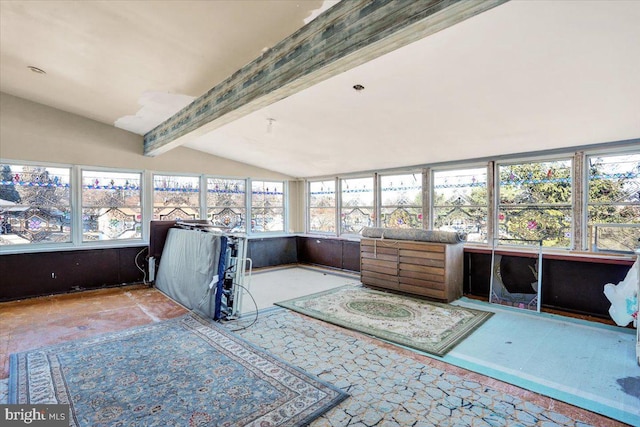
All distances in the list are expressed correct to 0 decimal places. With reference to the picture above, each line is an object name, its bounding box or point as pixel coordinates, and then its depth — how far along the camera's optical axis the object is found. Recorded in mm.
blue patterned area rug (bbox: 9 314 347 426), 2225
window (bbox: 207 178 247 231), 7234
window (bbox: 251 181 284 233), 8008
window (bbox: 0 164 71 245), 5039
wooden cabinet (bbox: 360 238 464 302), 4816
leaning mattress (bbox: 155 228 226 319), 4156
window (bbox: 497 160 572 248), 4652
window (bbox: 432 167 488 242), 5449
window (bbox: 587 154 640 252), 4113
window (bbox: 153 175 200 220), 6500
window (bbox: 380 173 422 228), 6301
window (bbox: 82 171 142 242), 5770
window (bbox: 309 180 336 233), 8016
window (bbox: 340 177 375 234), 7199
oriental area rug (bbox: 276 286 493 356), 3490
